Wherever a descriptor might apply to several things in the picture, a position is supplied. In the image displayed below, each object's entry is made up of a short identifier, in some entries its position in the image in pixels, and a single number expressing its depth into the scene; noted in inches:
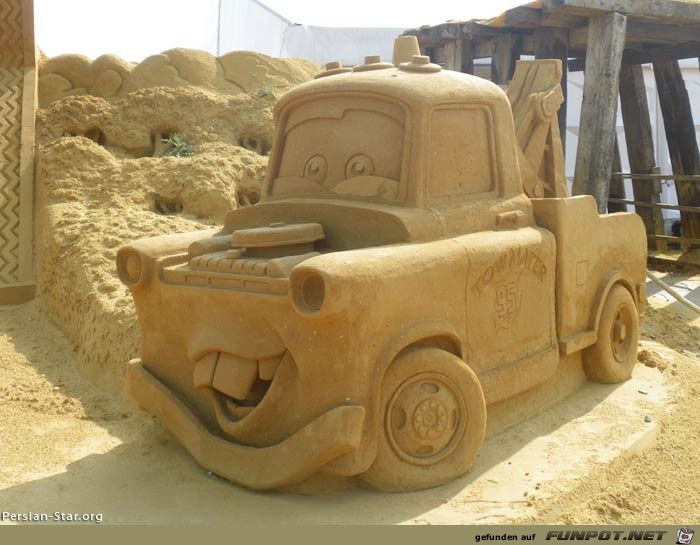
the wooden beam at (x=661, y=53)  305.1
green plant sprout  278.5
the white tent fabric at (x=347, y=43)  522.0
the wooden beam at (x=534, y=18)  250.8
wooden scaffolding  251.0
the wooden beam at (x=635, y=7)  239.6
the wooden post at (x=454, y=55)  293.1
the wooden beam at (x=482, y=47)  290.4
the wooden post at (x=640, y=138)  333.7
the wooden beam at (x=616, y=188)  350.6
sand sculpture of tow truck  116.8
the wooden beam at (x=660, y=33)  278.8
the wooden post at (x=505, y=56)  281.6
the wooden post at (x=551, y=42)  268.2
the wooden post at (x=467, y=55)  292.5
